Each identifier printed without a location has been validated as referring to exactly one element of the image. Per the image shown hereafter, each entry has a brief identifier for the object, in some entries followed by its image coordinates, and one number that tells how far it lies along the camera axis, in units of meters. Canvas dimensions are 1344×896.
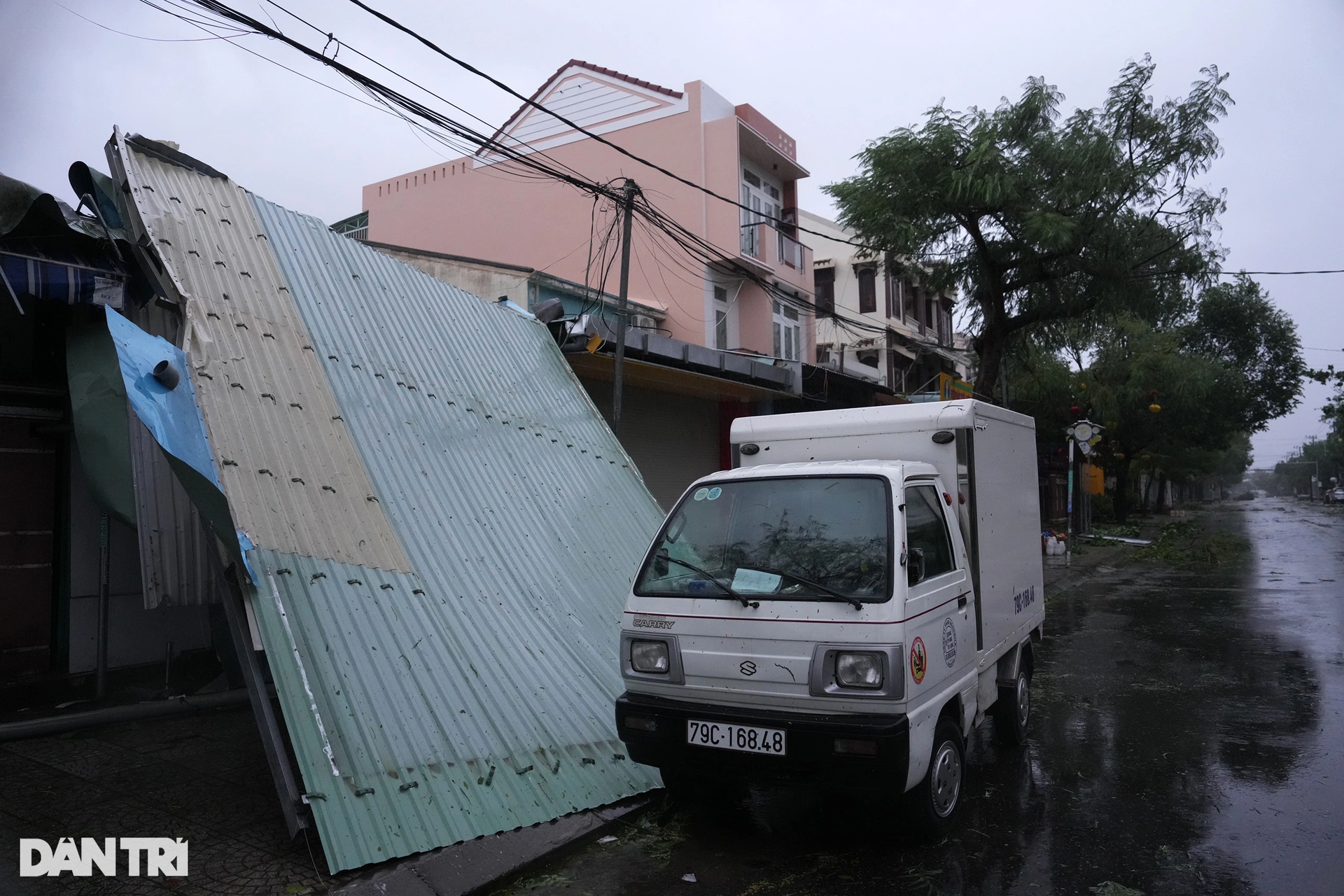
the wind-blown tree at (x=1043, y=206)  15.53
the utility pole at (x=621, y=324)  10.11
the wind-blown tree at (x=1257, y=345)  39.38
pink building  19.09
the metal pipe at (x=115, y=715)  5.50
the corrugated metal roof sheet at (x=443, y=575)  4.52
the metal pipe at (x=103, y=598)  6.58
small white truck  4.13
